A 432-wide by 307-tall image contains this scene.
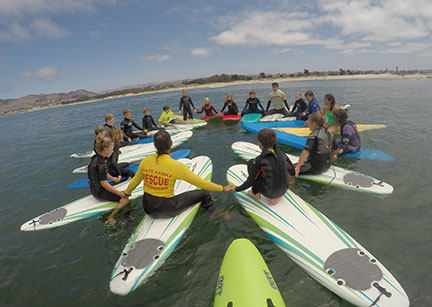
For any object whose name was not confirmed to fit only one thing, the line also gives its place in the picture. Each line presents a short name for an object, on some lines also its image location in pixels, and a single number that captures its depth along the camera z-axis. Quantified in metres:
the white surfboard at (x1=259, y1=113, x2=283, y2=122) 11.31
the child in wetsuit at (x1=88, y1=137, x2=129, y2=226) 4.30
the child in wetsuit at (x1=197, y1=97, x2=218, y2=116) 13.59
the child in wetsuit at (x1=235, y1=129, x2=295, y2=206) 3.63
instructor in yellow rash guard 3.42
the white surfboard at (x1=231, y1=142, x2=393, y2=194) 4.90
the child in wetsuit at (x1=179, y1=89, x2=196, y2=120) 12.79
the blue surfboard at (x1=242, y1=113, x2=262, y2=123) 11.88
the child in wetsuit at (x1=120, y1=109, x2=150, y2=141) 9.22
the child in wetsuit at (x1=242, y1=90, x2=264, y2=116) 12.66
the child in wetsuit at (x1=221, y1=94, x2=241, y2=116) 13.52
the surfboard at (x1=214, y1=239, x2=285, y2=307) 2.27
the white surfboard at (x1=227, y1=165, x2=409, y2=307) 2.51
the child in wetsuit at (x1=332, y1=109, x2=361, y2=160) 6.34
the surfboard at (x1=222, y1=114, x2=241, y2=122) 13.40
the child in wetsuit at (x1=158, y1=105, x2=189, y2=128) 11.91
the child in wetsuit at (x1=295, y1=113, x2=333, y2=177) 4.89
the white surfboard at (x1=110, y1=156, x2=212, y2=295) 2.88
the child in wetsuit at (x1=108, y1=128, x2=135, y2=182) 5.30
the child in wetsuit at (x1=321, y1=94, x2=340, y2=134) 7.40
